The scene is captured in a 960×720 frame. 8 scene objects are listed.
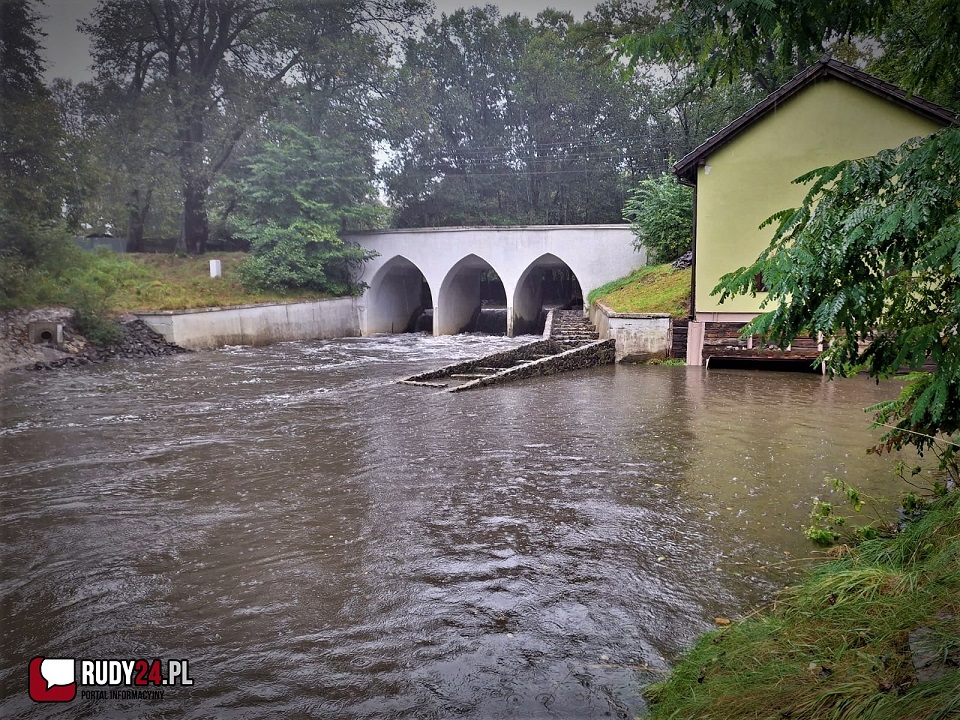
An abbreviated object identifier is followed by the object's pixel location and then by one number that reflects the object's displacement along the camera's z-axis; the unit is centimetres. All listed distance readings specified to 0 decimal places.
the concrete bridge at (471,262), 2522
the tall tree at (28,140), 1224
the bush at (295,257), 2464
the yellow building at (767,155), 1312
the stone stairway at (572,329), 1838
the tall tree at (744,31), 344
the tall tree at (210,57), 2228
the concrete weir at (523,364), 1346
